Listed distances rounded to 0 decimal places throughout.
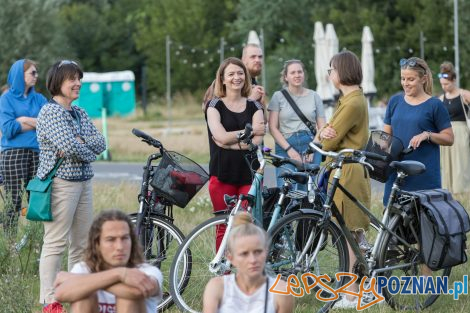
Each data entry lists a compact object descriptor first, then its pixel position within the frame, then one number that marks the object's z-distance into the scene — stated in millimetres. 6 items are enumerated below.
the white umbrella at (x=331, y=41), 43433
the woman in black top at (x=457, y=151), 19529
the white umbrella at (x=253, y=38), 43189
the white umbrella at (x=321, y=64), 41454
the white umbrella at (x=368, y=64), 43016
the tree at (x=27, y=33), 74727
